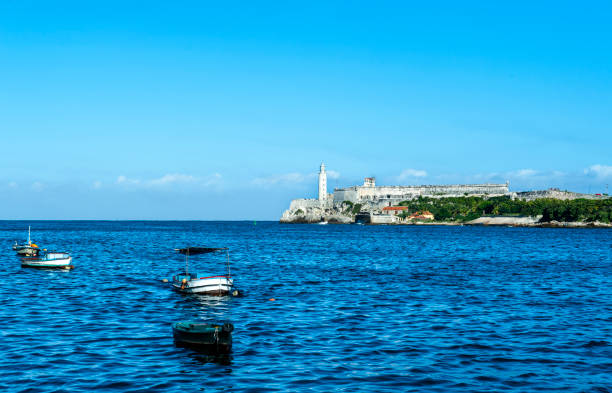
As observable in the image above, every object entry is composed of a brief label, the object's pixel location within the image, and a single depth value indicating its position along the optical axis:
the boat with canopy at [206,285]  37.25
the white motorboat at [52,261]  54.25
